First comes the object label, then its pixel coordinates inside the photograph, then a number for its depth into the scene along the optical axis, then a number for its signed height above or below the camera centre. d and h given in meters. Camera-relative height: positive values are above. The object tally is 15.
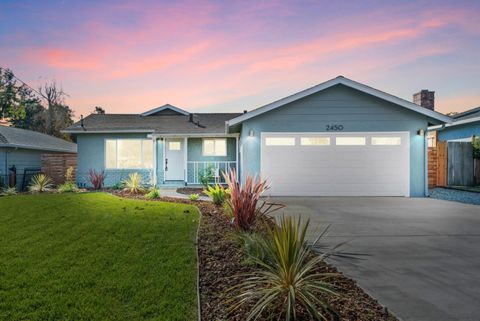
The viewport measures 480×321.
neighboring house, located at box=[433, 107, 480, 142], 15.65 +1.92
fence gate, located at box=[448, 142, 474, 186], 15.59 +0.04
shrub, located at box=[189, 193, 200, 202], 10.61 -1.13
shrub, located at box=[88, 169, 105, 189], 14.87 -0.78
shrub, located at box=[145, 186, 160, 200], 11.16 -1.11
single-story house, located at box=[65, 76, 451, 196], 12.41 +0.83
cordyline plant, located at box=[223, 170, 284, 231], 5.84 -0.74
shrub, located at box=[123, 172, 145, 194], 12.83 -0.94
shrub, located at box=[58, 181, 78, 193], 13.18 -1.08
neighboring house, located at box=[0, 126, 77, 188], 16.31 +0.76
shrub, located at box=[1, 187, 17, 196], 12.77 -1.20
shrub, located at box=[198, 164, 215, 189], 15.33 -0.60
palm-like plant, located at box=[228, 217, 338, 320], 2.78 -1.15
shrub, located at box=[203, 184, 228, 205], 9.16 -0.92
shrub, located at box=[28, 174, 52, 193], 13.60 -1.01
